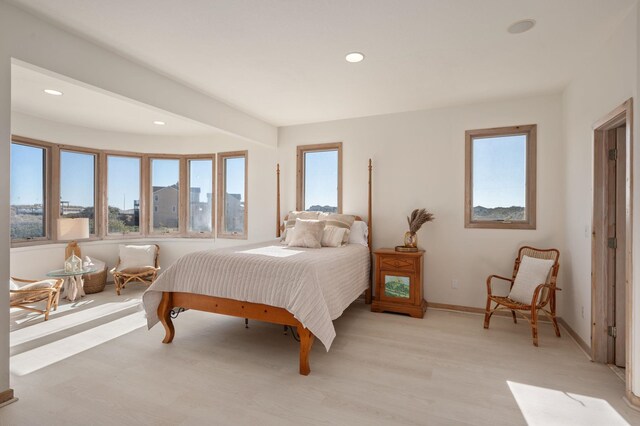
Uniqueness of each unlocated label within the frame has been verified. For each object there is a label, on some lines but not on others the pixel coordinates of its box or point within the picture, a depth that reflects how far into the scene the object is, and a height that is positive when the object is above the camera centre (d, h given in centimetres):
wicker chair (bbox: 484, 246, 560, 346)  311 -89
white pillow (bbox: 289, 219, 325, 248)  391 -28
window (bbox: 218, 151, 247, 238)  564 +32
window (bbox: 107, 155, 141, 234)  556 +31
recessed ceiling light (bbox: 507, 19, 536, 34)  234 +141
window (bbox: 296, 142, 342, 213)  497 +55
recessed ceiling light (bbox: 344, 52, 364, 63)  284 +142
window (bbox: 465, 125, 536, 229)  390 +44
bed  253 -68
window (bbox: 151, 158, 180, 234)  591 +33
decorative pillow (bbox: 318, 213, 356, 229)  442 -10
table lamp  409 -23
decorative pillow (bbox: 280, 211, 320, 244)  458 -8
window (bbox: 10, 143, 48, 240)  451 +28
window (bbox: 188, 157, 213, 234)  583 +30
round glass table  410 -105
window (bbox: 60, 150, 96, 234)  504 +43
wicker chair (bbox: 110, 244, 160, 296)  487 -101
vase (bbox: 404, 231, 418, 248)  411 -35
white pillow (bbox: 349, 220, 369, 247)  445 -30
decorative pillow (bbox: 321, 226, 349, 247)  406 -32
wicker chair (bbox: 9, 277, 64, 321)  335 -91
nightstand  389 -89
